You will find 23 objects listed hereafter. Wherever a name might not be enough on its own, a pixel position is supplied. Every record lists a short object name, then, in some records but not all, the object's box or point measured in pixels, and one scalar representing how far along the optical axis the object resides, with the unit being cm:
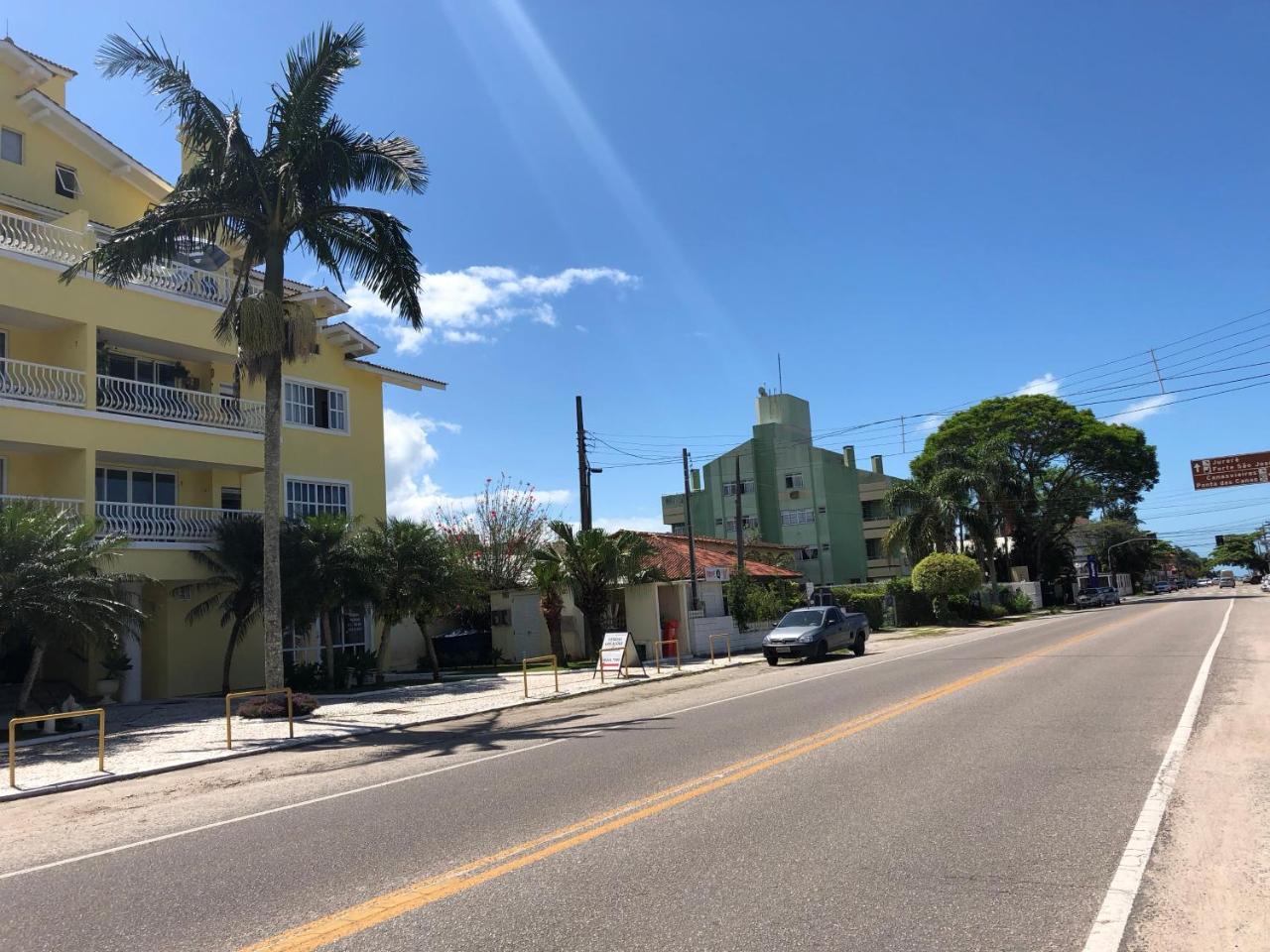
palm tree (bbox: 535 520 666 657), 2827
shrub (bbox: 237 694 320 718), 1661
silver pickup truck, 2505
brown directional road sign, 3984
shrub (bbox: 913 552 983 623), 4500
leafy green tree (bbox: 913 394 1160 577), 6050
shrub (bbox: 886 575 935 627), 4719
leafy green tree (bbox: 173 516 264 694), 2100
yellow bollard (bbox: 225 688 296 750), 1342
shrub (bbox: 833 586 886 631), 4341
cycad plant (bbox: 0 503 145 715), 1475
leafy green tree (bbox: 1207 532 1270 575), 15200
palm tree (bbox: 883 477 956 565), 5025
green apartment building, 6631
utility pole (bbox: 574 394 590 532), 3025
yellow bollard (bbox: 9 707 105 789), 1055
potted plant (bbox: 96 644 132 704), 1975
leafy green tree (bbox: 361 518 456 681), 2216
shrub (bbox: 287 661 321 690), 2142
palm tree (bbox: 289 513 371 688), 2088
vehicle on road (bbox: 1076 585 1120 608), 6269
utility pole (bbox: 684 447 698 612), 3077
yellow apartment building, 1995
